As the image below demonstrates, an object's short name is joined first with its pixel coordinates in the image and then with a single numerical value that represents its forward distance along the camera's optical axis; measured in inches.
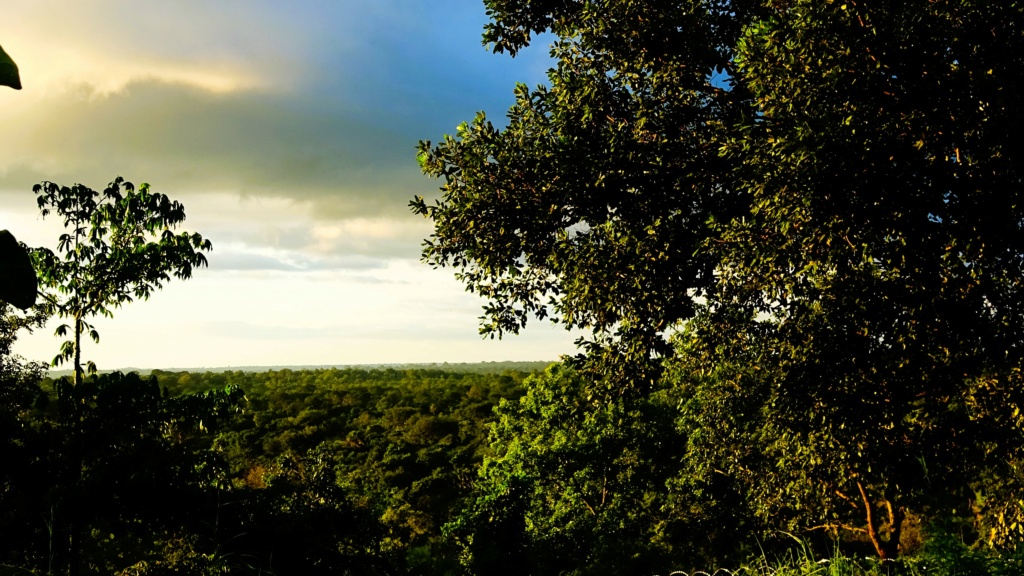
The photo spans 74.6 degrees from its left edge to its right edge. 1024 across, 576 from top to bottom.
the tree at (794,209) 283.1
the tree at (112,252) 445.1
